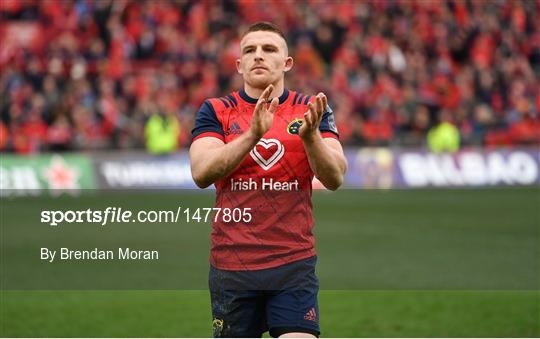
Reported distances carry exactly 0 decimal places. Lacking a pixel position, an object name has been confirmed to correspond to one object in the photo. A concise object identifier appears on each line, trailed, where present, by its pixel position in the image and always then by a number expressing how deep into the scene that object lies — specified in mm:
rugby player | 9156
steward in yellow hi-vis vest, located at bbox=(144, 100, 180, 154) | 46594
